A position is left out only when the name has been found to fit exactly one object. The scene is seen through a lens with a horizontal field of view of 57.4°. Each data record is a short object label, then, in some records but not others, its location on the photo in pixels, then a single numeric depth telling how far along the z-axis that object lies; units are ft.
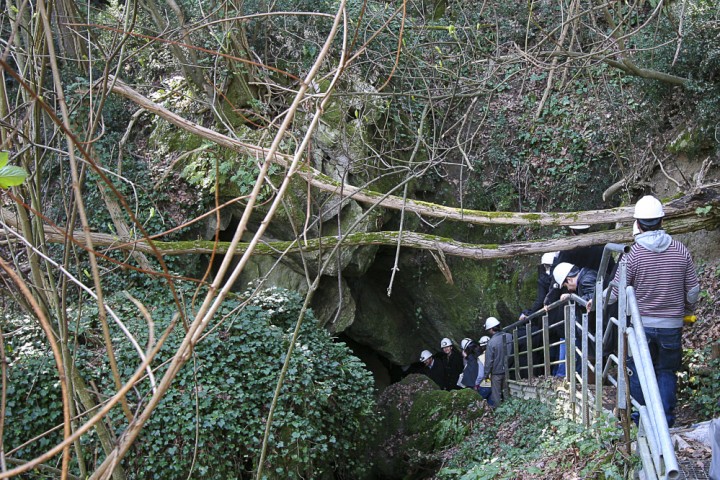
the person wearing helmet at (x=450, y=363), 36.40
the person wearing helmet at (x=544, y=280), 26.23
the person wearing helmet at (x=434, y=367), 36.81
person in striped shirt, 14.65
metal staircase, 8.61
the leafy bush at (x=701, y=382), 18.26
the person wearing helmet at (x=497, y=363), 27.91
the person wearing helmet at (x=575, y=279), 21.06
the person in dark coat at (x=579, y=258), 24.27
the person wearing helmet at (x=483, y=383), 30.91
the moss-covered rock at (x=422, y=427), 26.96
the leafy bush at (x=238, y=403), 20.61
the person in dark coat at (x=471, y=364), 32.60
